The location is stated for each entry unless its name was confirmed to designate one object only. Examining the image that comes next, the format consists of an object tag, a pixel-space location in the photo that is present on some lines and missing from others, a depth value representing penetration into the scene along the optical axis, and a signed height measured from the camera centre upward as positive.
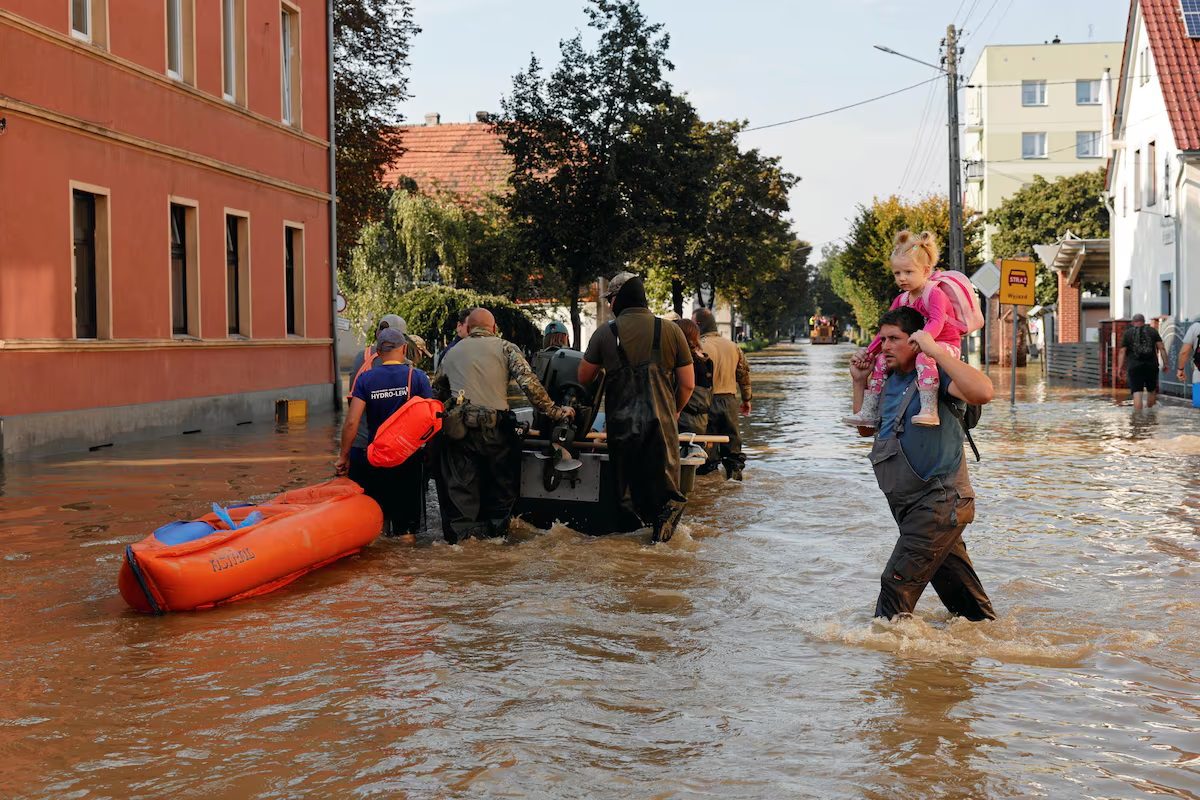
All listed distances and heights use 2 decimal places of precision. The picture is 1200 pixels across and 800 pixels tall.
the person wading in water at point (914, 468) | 6.42 -0.56
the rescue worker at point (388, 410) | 10.05 -0.43
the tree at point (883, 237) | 71.69 +5.56
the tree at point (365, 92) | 34.97 +6.40
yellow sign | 28.02 +1.19
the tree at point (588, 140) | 31.05 +4.50
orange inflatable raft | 7.65 -1.13
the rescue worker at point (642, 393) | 9.62 -0.31
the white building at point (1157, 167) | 30.52 +4.14
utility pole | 36.00 +3.95
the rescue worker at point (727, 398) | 14.49 -0.52
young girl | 6.29 +0.11
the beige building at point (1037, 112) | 82.31 +13.29
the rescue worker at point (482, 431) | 9.98 -0.57
